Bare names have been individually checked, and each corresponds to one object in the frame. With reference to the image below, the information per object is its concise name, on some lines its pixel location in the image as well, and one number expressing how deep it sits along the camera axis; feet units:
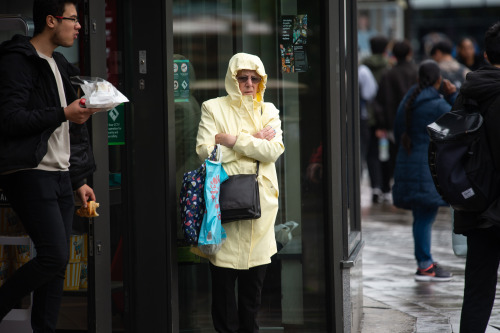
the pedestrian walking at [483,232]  31.89
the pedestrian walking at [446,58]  75.41
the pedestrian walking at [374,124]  95.76
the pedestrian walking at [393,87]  80.89
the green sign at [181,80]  36.91
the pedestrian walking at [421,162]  55.62
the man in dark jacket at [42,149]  27.53
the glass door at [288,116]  39.29
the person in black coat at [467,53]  89.04
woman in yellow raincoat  35.32
